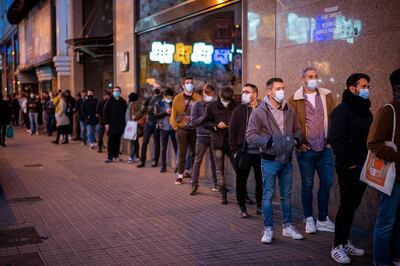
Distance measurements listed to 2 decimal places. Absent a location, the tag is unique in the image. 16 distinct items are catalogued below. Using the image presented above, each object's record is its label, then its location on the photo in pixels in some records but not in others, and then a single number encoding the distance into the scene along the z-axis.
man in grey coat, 6.11
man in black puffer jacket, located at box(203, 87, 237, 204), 8.22
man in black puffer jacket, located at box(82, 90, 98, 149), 16.72
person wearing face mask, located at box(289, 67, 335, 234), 6.57
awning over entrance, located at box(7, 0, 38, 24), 31.69
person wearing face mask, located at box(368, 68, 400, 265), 4.91
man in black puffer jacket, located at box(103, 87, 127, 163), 13.20
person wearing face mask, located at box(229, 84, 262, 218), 7.25
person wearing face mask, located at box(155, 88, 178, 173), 11.39
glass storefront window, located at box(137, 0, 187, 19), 13.90
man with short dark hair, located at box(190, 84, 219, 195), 9.01
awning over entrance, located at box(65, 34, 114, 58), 18.50
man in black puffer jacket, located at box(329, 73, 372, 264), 5.56
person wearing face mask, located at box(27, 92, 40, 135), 22.03
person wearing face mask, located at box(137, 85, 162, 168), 11.78
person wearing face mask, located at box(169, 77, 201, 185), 10.17
